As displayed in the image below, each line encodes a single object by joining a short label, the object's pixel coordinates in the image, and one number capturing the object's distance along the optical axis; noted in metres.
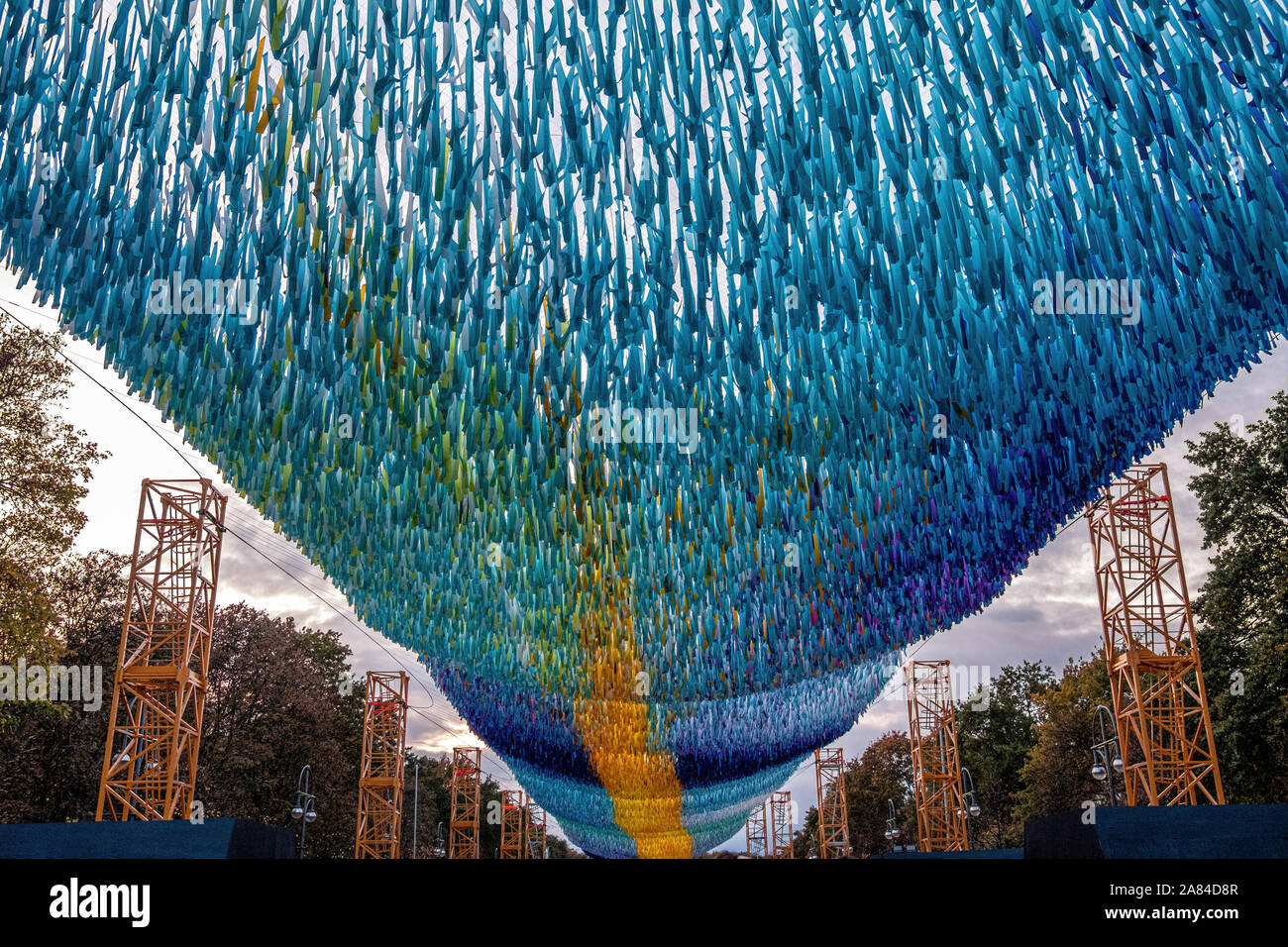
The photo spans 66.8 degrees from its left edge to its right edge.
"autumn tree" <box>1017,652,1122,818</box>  44.44
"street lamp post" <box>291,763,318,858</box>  25.17
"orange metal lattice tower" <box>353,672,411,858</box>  27.98
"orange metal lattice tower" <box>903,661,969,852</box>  29.20
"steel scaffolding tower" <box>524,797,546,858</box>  71.81
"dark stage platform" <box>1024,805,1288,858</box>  6.44
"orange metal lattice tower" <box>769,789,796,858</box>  54.57
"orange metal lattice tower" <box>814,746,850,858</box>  37.47
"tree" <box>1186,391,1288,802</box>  25.94
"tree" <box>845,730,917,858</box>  70.12
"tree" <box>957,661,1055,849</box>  60.69
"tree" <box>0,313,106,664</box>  19.00
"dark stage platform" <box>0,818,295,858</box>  5.72
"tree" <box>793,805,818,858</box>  83.62
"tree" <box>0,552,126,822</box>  25.30
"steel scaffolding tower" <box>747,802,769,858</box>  68.88
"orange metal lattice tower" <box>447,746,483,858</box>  40.14
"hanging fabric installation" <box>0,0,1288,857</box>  3.76
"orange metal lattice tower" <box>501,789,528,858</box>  63.81
